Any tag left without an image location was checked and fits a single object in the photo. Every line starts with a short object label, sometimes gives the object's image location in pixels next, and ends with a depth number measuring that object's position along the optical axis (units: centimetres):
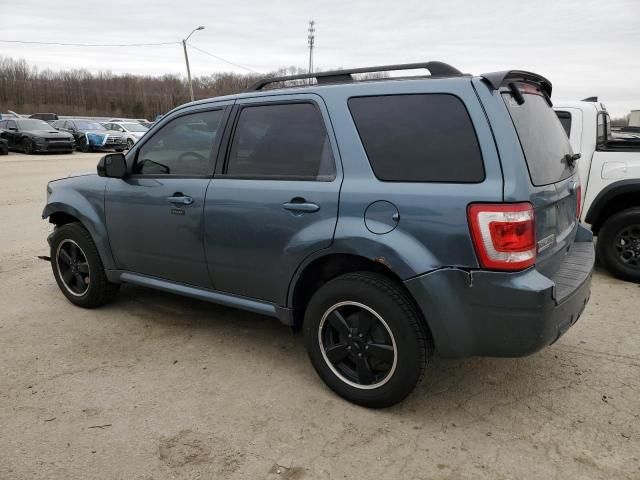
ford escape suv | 252
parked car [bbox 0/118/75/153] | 2284
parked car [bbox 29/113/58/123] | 3797
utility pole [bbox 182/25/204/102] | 4139
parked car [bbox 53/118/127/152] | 2577
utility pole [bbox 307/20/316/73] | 5575
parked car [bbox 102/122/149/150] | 2638
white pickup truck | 531
